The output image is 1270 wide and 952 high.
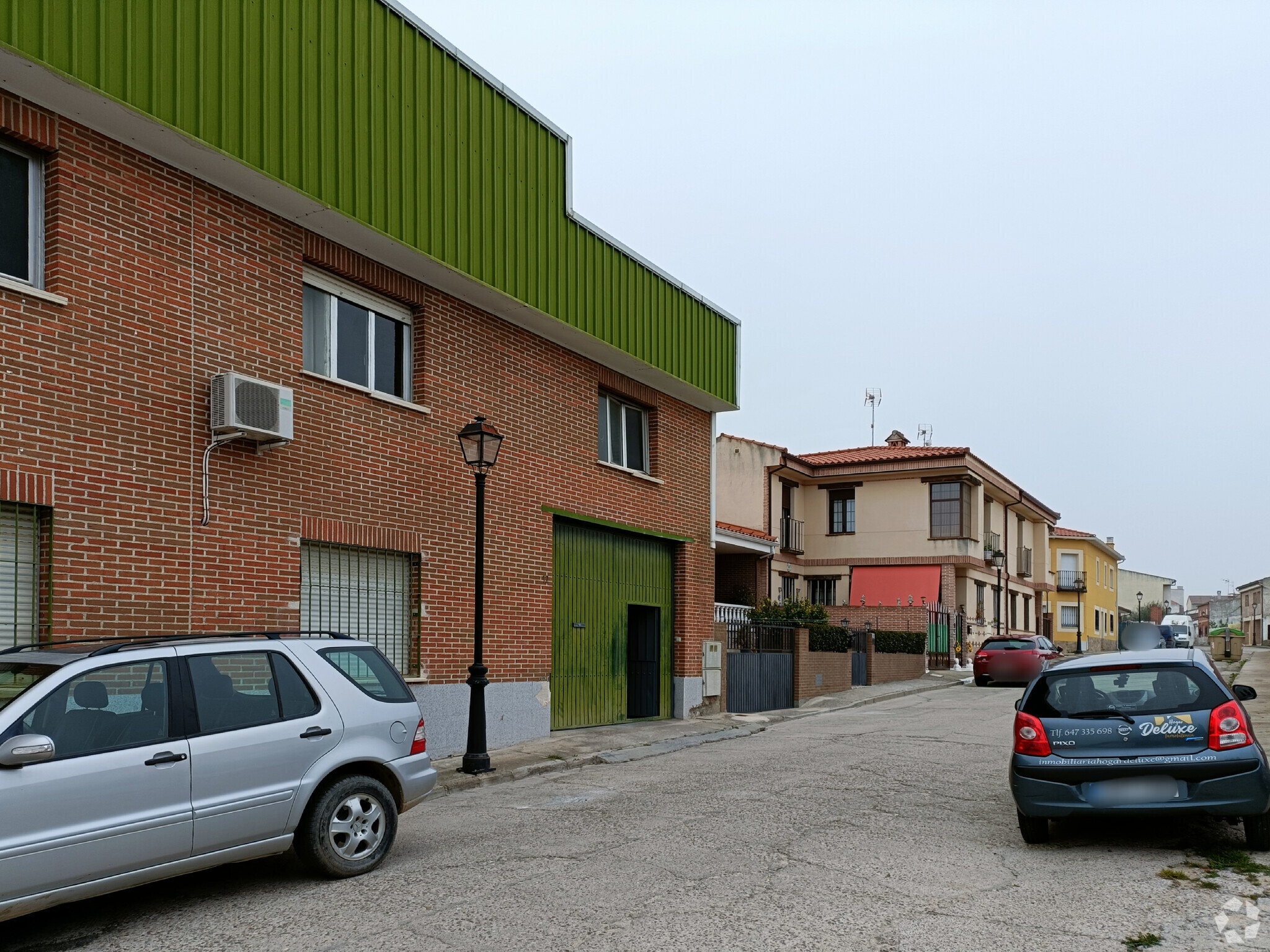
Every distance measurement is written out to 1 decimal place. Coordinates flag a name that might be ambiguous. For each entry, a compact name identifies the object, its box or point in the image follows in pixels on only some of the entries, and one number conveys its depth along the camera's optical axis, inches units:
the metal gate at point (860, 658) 1076.5
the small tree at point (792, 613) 984.3
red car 1120.8
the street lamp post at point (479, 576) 462.0
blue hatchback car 283.0
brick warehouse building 355.9
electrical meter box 746.9
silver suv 218.2
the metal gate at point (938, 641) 1357.0
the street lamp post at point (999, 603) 1676.9
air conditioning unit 396.8
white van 1705.2
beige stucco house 1424.7
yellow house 2551.7
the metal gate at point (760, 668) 791.1
